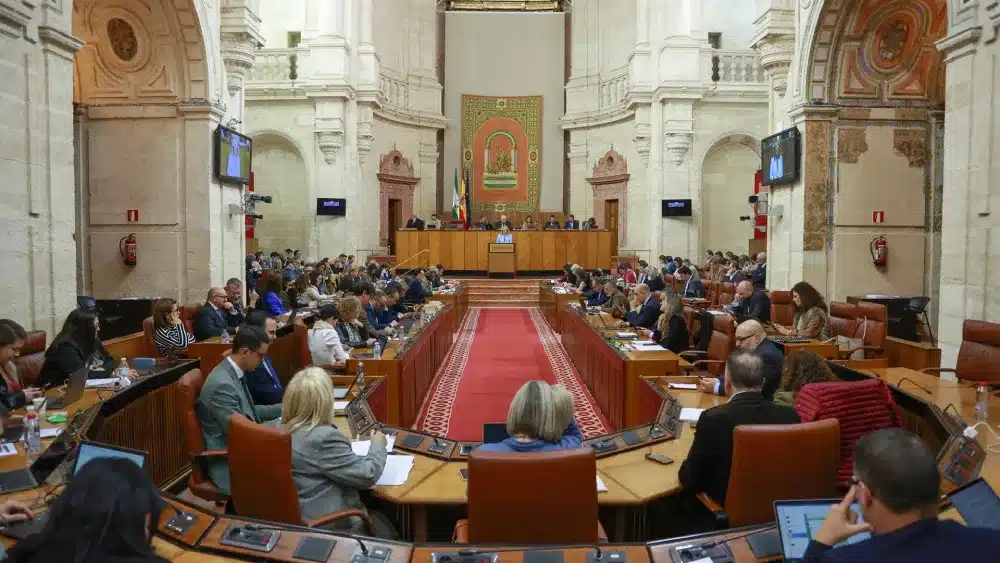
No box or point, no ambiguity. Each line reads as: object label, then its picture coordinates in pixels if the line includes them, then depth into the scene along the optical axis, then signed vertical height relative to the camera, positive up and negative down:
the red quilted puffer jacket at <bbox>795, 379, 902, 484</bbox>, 3.16 -0.69
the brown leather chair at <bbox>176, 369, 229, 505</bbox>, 3.42 -0.95
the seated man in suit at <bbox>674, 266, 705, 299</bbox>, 12.41 -0.65
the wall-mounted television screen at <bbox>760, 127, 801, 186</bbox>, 9.61 +1.26
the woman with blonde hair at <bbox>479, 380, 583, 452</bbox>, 2.96 -0.70
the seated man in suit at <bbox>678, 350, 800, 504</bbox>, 2.86 -0.74
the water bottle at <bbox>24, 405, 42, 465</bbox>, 3.24 -0.87
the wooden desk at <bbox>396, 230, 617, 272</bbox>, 18.67 -0.04
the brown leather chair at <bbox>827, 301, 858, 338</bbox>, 7.03 -0.69
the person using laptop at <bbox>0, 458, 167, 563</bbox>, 1.53 -0.59
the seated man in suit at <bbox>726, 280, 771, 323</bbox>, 8.39 -0.61
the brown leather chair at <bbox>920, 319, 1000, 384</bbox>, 5.25 -0.75
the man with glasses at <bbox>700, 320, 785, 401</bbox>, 4.27 -0.64
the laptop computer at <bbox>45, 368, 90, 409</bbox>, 4.07 -0.82
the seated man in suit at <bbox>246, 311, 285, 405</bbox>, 4.53 -0.86
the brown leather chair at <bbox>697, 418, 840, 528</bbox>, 2.65 -0.79
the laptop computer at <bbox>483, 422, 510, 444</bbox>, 3.23 -0.82
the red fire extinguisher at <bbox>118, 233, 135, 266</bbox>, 9.68 -0.06
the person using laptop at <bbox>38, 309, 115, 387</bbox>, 4.87 -0.73
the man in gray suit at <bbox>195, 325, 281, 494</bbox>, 3.54 -0.74
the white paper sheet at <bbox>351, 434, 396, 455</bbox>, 3.36 -0.93
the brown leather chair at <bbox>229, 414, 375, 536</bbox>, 2.64 -0.84
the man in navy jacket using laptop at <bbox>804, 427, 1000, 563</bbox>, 1.55 -0.60
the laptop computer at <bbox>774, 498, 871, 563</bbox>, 2.05 -0.77
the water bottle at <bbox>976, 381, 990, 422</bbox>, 3.65 -0.77
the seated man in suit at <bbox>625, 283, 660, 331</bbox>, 8.45 -0.76
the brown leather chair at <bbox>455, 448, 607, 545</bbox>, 2.36 -0.80
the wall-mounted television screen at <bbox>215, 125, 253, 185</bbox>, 9.83 +1.25
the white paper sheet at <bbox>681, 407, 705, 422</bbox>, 3.97 -0.91
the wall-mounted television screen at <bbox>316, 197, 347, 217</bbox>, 17.30 +0.94
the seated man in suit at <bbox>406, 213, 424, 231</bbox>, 19.50 +0.62
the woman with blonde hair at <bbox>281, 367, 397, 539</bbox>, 2.85 -0.84
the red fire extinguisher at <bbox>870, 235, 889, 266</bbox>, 9.46 +0.00
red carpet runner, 6.68 -1.55
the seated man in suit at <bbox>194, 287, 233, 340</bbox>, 7.12 -0.71
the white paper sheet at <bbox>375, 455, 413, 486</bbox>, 3.04 -0.96
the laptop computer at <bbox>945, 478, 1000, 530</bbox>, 2.01 -0.71
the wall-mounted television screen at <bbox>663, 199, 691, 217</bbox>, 17.19 +0.97
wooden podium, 18.59 -0.28
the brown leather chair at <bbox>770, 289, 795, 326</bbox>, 9.52 -0.75
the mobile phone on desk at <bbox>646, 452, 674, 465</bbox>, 3.27 -0.94
